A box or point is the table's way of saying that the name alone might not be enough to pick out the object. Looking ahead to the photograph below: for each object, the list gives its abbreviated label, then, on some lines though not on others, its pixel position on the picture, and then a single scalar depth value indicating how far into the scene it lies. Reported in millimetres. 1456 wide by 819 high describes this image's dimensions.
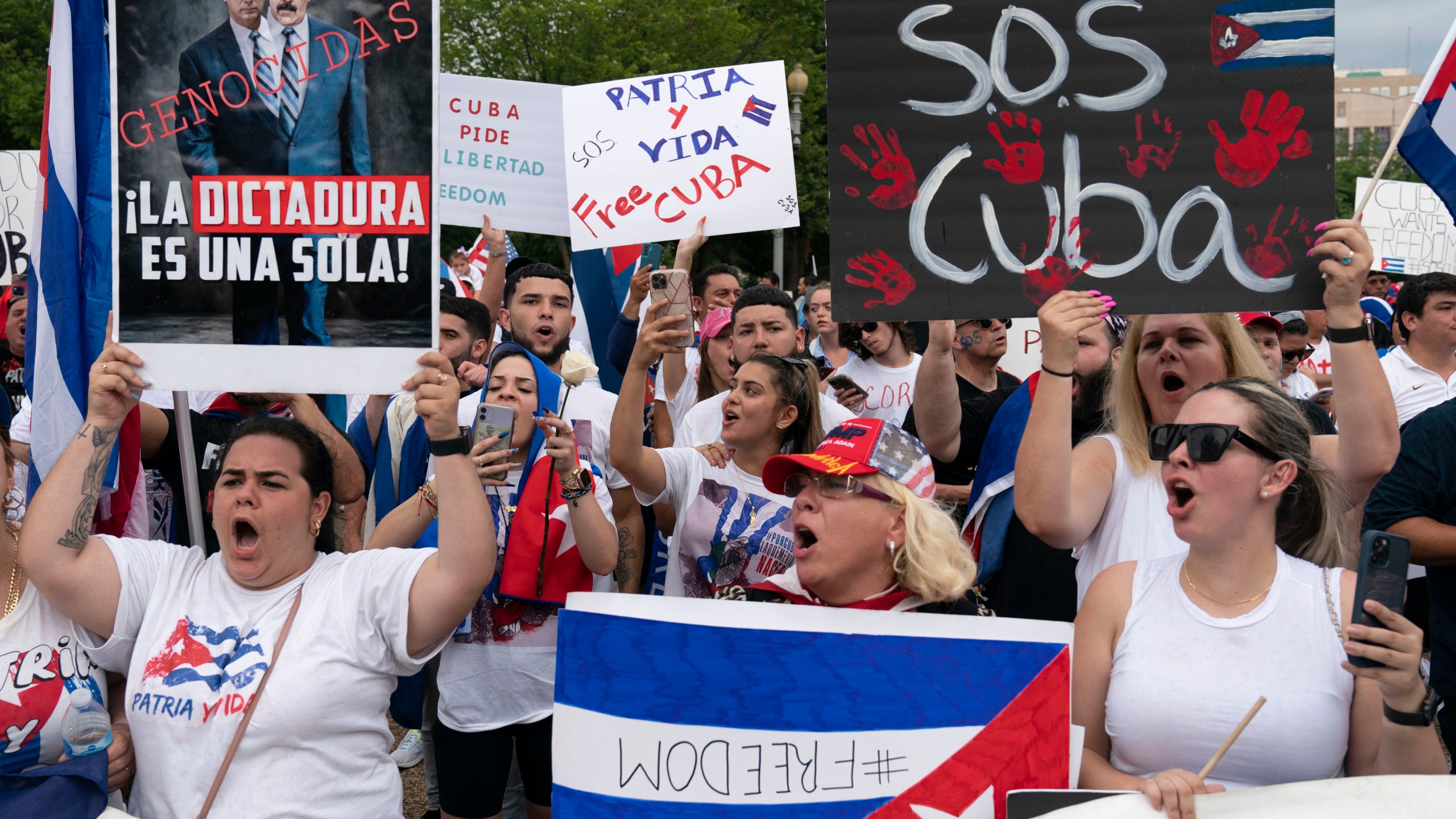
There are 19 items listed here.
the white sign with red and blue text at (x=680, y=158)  5465
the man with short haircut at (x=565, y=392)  4184
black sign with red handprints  2949
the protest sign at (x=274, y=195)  2924
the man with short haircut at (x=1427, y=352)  5863
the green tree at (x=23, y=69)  23703
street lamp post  17406
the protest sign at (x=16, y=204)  7754
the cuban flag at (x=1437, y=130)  3367
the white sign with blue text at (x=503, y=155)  6438
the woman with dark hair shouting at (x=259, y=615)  2695
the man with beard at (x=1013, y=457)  3602
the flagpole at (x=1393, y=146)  2809
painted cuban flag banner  2400
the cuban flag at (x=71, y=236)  3121
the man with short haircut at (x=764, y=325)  5035
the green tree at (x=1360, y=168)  48809
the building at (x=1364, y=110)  122875
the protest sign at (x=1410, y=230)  10891
